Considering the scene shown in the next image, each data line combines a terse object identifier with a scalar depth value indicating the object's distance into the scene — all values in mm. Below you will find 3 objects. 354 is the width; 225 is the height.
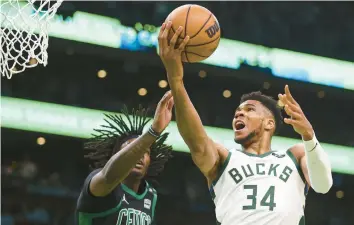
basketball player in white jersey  3682
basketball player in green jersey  3965
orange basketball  3652
